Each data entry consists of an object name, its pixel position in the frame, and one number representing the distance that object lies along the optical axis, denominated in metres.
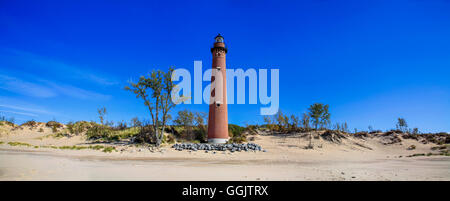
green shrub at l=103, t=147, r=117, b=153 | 18.12
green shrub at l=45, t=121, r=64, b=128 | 35.12
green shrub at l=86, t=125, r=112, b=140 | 28.14
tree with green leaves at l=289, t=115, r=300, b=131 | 30.44
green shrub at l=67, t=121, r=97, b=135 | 30.39
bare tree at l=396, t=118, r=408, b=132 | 35.31
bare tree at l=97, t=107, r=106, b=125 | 32.51
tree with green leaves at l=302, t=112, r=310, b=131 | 29.97
